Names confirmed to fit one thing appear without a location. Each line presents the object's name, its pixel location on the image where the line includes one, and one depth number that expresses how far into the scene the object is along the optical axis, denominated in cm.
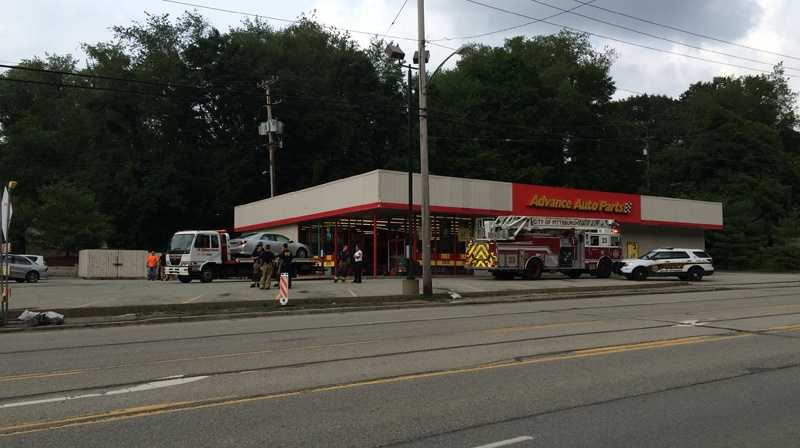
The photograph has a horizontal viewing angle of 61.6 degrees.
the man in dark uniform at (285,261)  2383
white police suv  3447
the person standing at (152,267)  3925
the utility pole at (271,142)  4863
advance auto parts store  3462
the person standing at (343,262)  2936
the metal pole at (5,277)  1516
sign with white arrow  1508
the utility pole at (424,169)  2291
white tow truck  3038
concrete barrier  4419
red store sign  4012
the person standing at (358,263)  2888
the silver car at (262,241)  3285
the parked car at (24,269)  3625
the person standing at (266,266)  2500
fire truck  3170
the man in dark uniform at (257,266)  2622
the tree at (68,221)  5128
